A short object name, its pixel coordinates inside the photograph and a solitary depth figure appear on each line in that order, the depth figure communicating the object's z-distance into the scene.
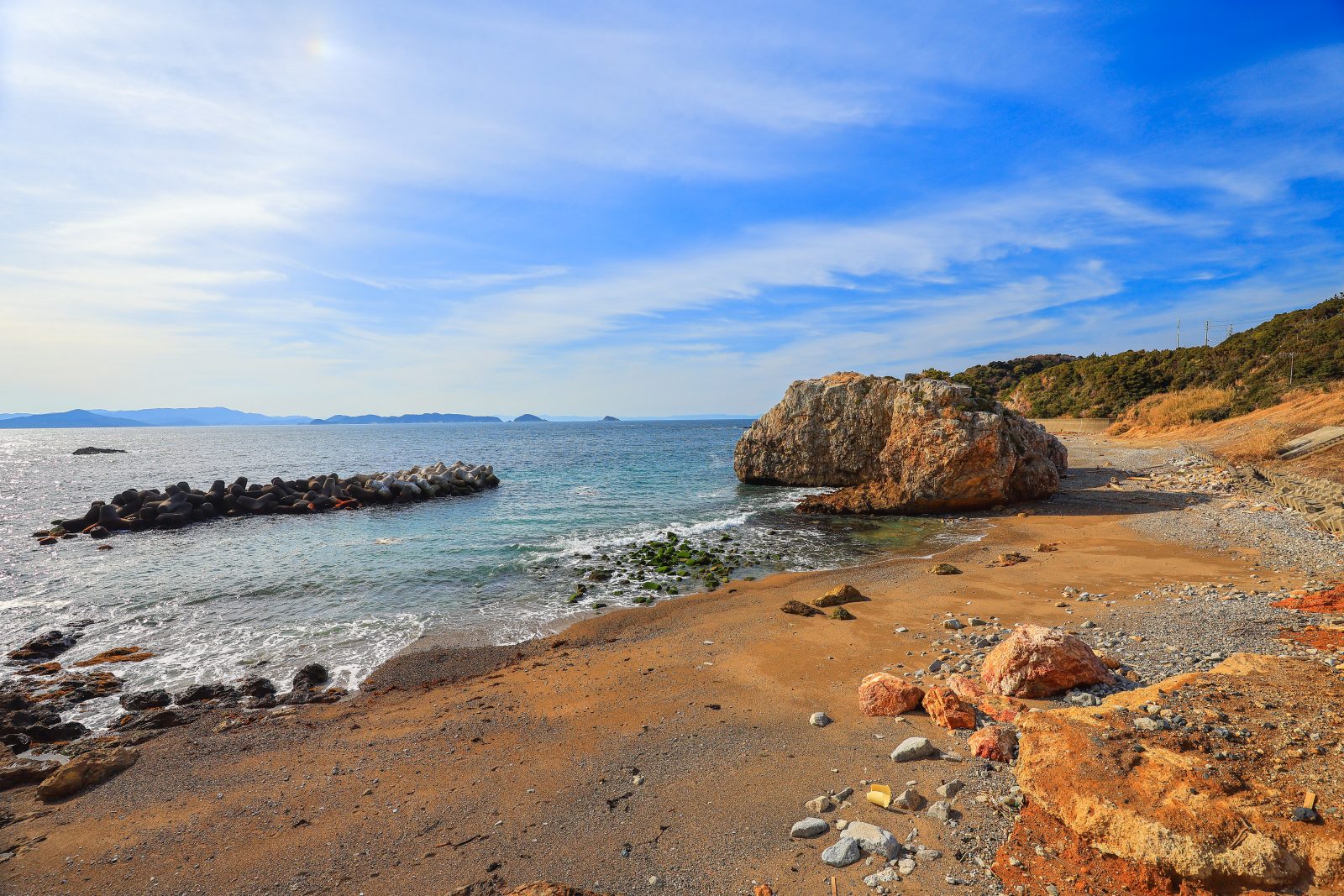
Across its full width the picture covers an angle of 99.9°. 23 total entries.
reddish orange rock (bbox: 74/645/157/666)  9.76
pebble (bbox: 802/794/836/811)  4.83
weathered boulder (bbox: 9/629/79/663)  9.91
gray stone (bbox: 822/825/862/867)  4.20
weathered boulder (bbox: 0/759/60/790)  6.39
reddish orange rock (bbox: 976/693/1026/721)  6.05
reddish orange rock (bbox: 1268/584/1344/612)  8.32
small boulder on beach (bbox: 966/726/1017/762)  5.25
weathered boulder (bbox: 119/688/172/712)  8.26
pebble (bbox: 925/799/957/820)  4.54
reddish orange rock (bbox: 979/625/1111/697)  6.47
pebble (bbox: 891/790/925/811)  4.71
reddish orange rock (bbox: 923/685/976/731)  5.88
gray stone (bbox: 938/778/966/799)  4.79
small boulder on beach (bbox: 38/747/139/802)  6.06
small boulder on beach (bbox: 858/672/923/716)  6.39
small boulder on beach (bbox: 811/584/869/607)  11.07
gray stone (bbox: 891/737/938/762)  5.42
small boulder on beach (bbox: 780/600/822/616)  10.64
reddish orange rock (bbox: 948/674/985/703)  6.43
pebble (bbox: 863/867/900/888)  3.99
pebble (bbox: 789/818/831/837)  4.54
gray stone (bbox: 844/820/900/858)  4.23
